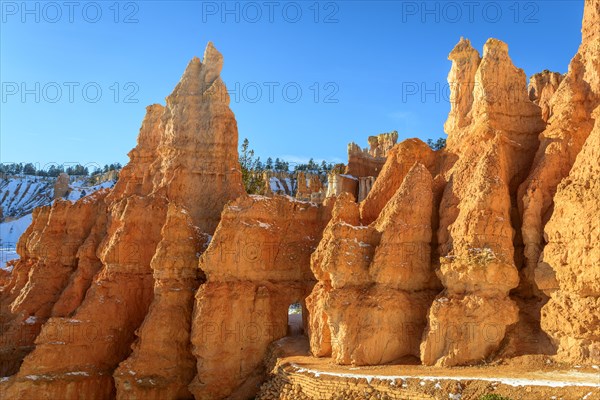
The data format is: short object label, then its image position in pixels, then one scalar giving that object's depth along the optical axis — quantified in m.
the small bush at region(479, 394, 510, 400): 14.78
